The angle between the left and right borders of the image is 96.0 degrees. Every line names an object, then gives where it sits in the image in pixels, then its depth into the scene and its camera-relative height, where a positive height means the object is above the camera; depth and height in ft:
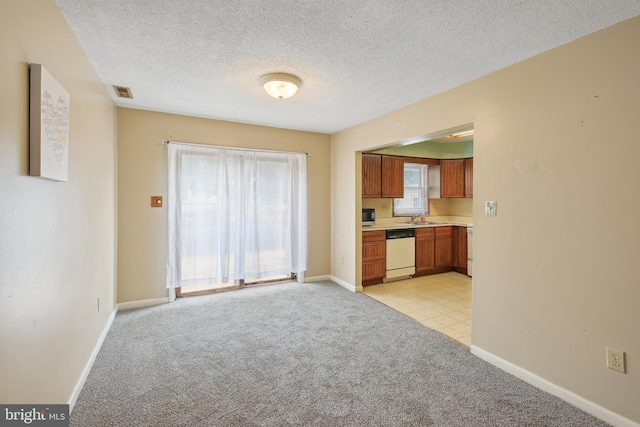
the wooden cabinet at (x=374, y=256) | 15.07 -2.32
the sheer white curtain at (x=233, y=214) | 12.61 -0.05
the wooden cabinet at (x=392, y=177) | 16.97 +2.17
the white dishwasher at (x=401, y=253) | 15.94 -2.28
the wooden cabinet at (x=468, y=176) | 18.02 +2.30
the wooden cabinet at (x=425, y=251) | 16.89 -2.28
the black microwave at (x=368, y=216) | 17.17 -0.19
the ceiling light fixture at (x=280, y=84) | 8.50 +3.88
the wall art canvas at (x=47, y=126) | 4.47 +1.48
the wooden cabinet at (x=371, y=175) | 16.25 +2.17
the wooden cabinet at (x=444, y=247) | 17.61 -2.12
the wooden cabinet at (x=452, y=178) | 18.58 +2.30
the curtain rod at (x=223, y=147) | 12.40 +3.06
